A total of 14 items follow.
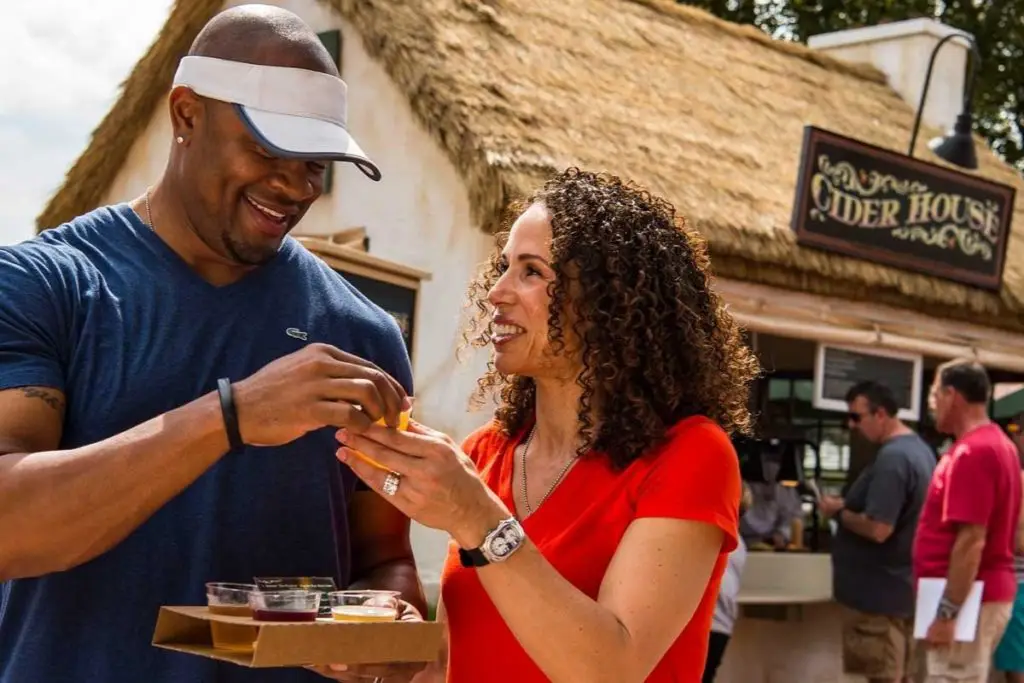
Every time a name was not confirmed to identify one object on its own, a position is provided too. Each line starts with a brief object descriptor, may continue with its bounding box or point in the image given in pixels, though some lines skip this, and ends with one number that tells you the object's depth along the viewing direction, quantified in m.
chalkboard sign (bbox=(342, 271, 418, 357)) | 5.76
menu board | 8.29
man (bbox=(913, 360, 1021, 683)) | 6.91
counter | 8.83
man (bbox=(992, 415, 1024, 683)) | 8.09
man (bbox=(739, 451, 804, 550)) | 9.20
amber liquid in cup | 2.02
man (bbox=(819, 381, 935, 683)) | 7.81
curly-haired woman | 2.24
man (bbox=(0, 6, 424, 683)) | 2.03
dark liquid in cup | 2.02
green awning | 10.15
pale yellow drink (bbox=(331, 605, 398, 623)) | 2.09
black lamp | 9.57
